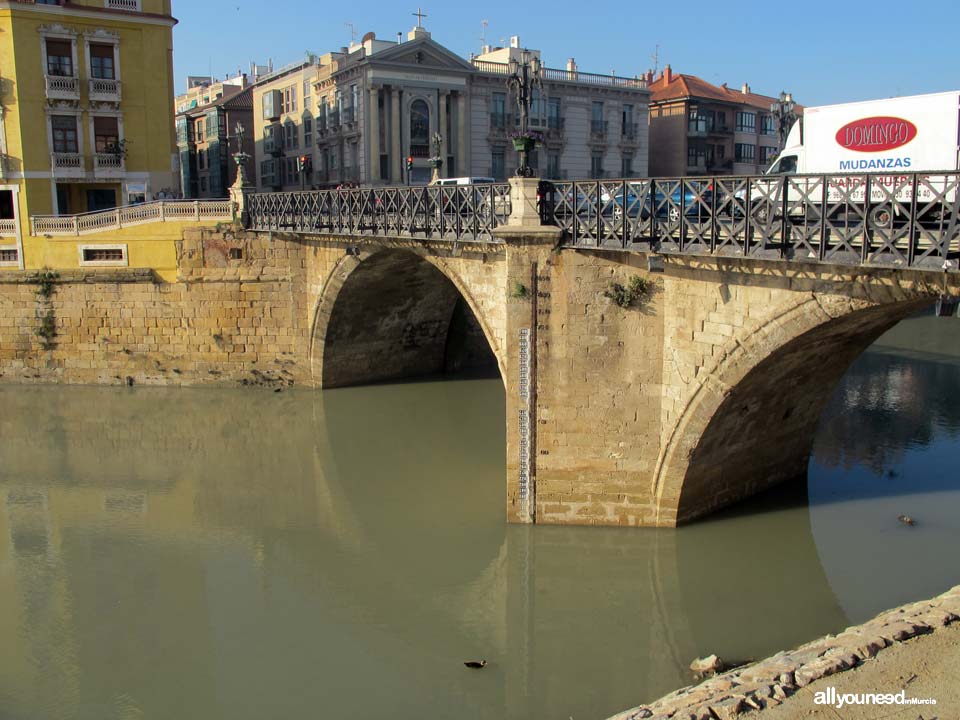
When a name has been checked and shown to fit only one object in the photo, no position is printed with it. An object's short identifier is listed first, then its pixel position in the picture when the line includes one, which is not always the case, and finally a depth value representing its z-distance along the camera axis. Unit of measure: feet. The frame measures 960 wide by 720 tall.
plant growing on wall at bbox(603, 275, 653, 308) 43.52
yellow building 95.35
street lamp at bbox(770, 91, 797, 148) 64.39
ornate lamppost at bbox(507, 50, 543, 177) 46.24
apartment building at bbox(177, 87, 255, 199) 161.17
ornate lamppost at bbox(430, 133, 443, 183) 85.85
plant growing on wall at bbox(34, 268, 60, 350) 84.07
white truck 37.70
